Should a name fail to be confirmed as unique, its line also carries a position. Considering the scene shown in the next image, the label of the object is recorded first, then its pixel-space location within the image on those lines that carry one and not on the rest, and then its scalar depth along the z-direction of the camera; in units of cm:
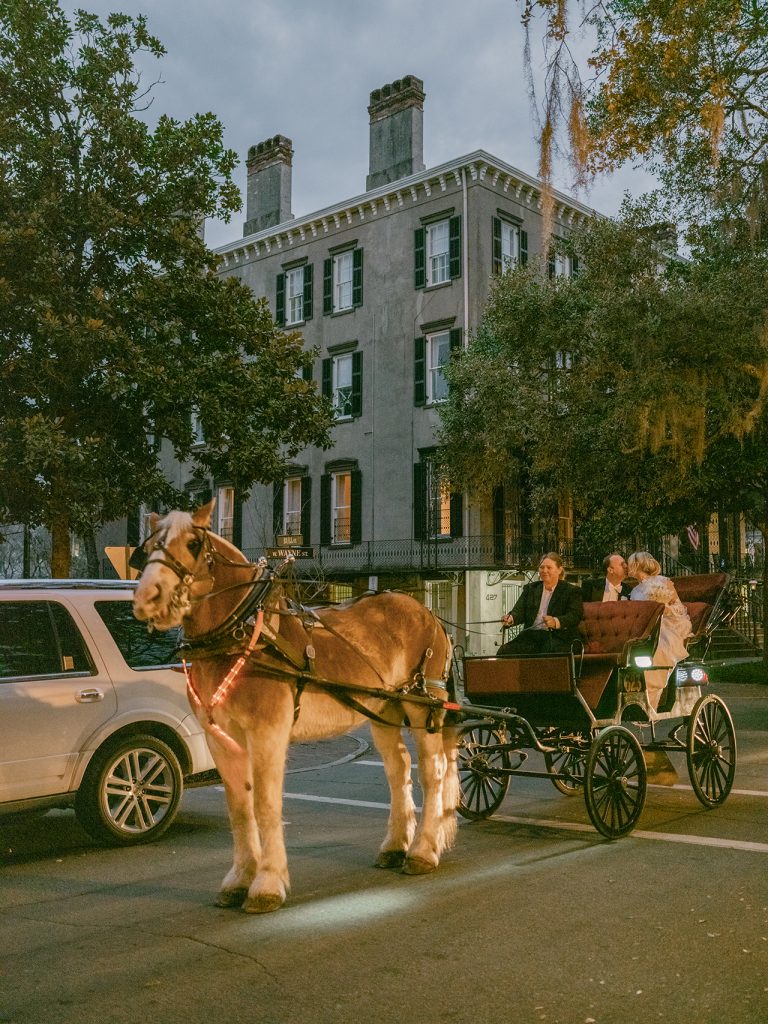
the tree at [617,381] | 1842
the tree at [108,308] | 1731
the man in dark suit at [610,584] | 985
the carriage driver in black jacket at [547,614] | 836
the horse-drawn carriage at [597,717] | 736
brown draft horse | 546
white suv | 686
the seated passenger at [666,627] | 864
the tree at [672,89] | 780
